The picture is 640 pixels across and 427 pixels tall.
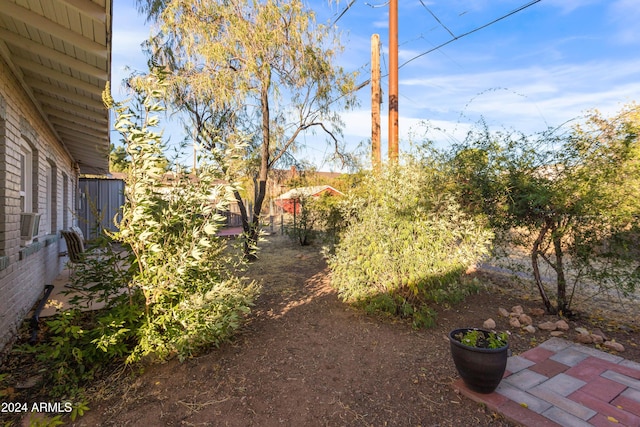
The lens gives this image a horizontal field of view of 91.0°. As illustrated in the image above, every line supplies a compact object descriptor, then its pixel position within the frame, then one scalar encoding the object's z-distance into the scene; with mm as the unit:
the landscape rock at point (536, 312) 4293
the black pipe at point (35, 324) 3233
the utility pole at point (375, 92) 6832
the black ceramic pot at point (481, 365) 2357
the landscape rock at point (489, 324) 3855
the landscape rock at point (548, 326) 3792
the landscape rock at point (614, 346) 3228
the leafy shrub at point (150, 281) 2609
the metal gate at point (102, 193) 11289
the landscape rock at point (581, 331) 3519
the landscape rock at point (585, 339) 3439
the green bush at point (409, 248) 3748
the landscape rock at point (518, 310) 4231
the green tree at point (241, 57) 6645
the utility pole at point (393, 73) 6031
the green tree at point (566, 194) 3406
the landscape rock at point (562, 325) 3779
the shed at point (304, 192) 10510
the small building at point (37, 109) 2621
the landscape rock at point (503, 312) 4250
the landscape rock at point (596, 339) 3433
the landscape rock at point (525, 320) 3982
